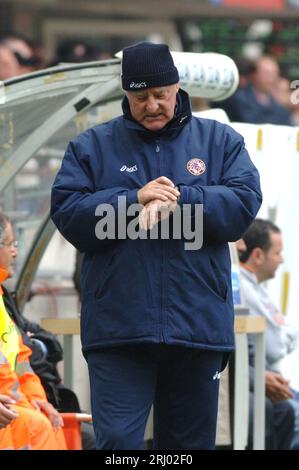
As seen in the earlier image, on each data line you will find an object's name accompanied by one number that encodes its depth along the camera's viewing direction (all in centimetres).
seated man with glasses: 1284
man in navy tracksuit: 1142
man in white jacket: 1655
